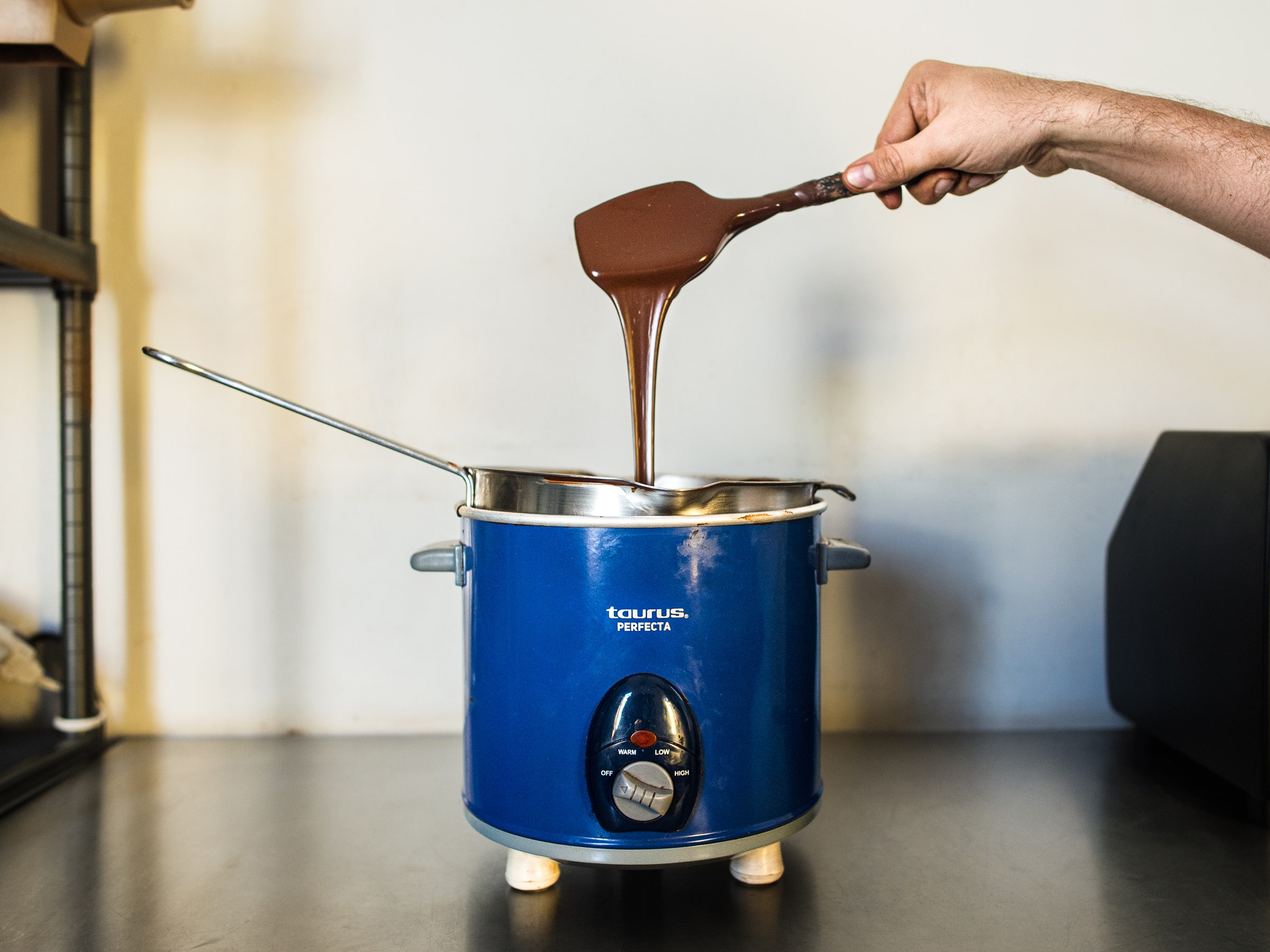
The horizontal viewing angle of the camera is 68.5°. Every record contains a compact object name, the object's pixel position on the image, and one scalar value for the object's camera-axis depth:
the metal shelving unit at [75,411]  1.16
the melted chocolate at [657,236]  0.88
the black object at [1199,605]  0.96
